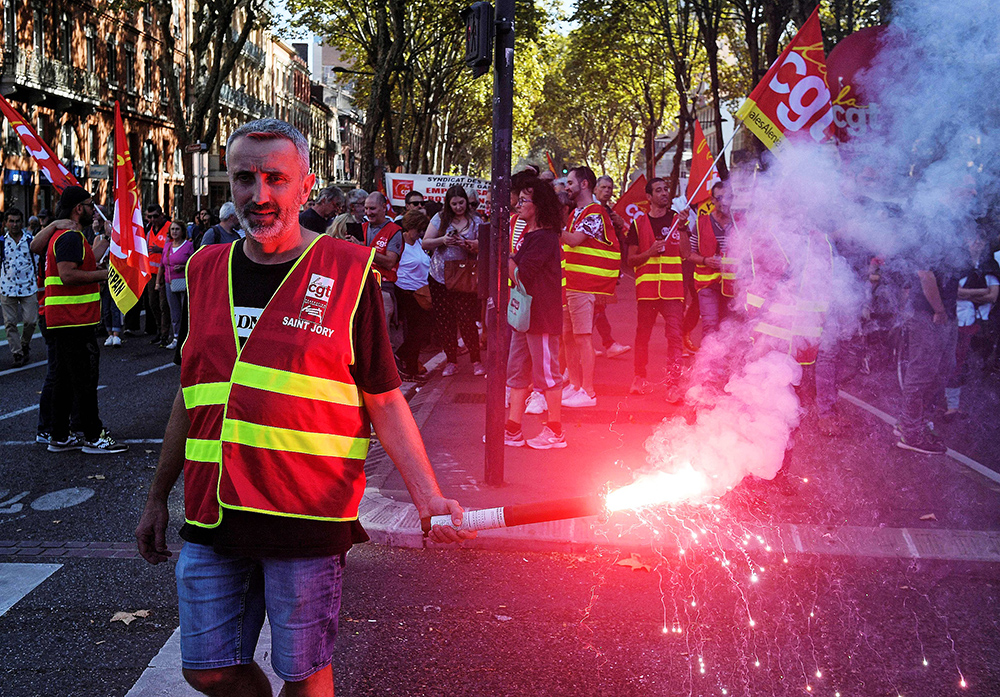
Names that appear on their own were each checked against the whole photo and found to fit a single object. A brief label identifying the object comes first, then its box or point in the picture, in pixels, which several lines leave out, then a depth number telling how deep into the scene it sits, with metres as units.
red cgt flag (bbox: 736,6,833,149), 6.08
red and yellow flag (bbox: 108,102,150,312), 7.58
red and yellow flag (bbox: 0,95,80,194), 10.22
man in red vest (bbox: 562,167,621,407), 8.25
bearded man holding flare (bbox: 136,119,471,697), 2.34
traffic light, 5.71
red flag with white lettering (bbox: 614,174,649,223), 10.98
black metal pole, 5.75
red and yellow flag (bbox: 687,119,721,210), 9.19
